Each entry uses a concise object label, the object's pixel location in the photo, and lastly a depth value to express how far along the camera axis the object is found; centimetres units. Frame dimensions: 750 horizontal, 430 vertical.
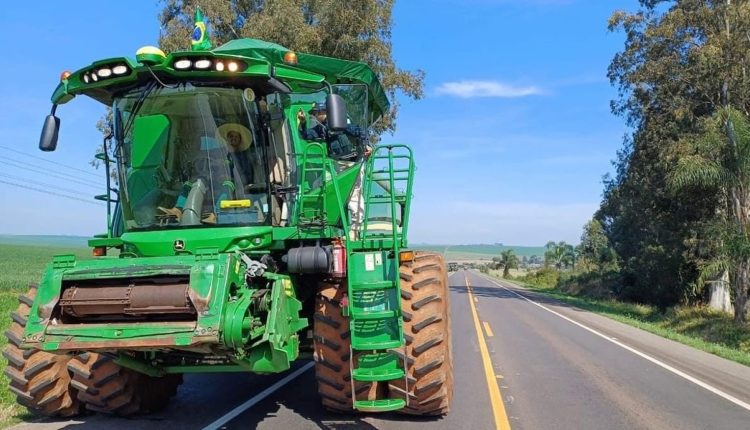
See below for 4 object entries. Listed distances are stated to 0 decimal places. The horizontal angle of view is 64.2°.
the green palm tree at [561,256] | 10512
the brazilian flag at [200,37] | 682
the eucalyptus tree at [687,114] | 2020
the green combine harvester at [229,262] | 486
